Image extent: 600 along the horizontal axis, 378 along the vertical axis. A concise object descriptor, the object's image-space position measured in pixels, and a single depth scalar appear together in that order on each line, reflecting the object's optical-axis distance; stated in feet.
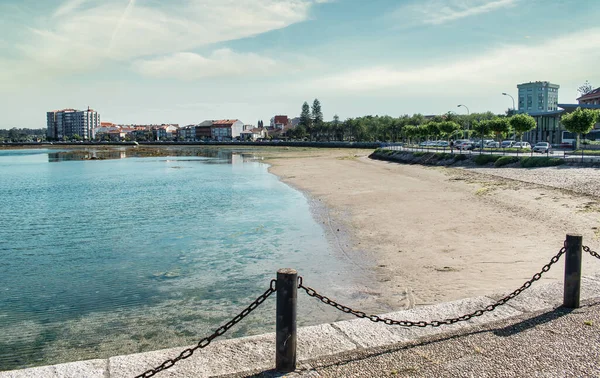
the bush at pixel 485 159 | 141.71
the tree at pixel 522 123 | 188.02
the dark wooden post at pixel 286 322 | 17.29
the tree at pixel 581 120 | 144.97
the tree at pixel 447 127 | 254.06
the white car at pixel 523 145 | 183.78
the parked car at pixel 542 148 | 156.49
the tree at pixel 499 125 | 196.03
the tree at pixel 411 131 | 297.35
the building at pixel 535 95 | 494.18
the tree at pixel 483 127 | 202.58
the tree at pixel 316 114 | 555.28
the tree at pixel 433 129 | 267.82
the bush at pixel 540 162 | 116.98
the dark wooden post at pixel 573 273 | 22.88
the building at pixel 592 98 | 317.42
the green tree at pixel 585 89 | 510.54
